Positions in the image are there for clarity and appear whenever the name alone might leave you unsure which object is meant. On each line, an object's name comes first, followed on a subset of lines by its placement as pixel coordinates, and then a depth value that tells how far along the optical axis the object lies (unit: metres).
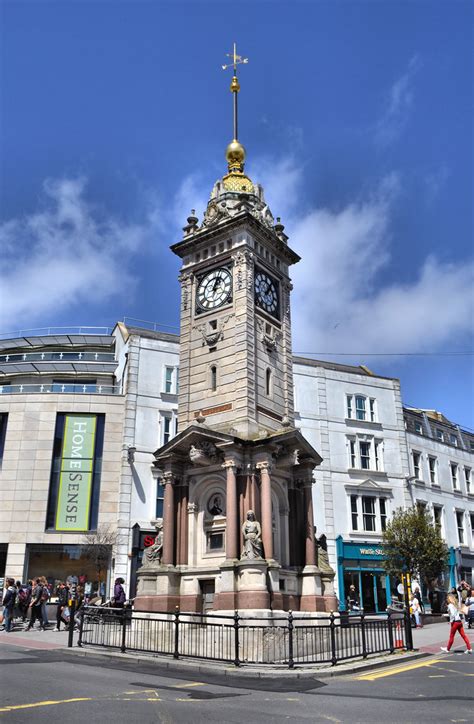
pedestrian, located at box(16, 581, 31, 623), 26.38
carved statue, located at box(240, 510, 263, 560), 21.16
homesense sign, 37.56
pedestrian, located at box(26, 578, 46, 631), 24.16
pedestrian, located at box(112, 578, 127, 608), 23.98
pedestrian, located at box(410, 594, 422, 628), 26.94
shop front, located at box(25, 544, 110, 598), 36.94
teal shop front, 40.34
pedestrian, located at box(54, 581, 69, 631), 23.97
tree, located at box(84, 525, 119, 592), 35.59
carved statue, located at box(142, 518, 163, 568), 23.84
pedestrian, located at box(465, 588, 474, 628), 25.44
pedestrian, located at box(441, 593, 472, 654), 18.14
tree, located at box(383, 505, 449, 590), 35.22
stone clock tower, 22.33
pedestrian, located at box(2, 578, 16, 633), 23.33
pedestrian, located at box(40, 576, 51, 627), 24.11
